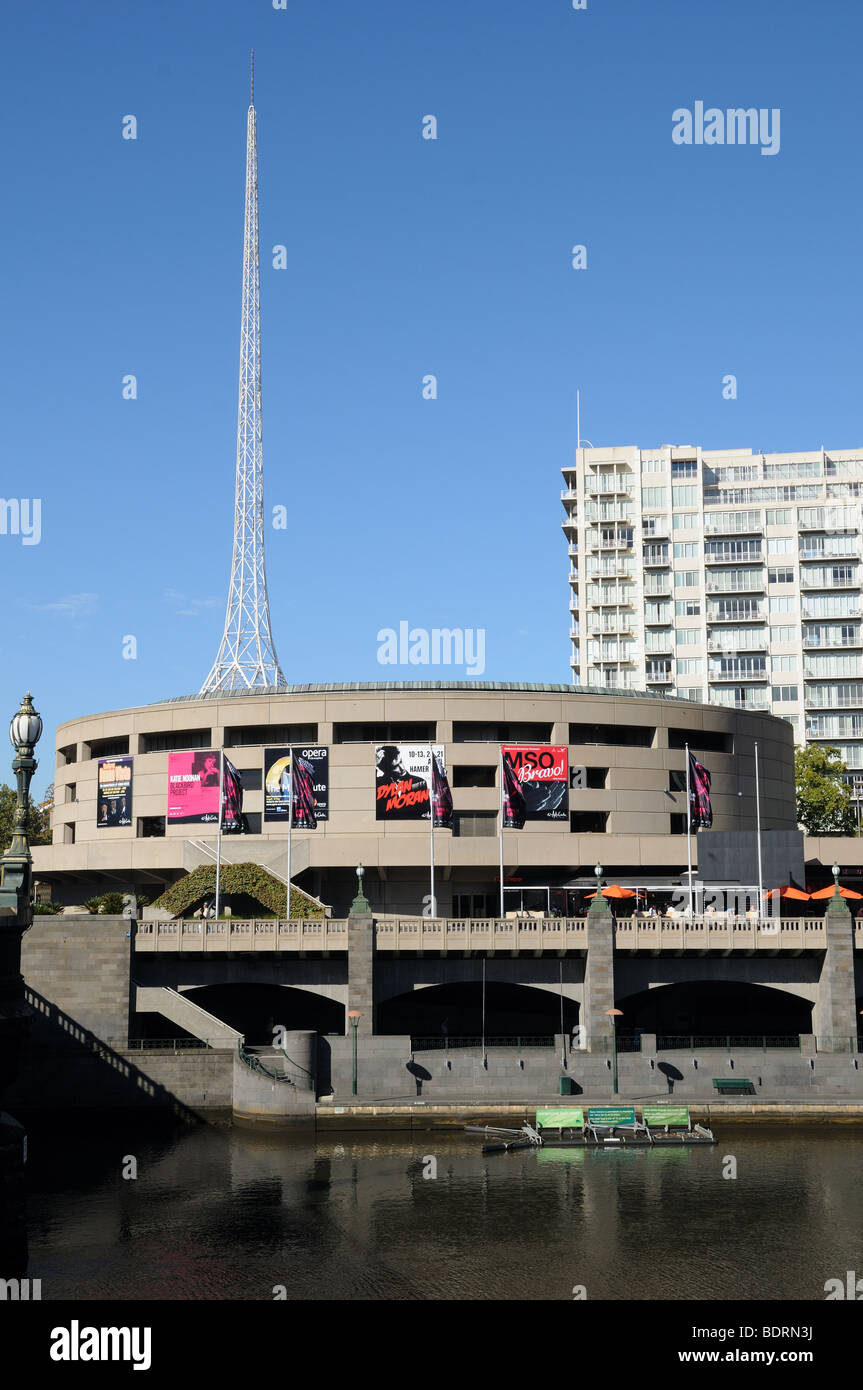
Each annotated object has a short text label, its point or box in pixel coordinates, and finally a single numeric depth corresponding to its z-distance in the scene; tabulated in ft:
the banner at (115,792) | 333.83
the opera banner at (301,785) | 291.79
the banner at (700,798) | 313.73
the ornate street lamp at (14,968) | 98.32
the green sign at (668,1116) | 210.79
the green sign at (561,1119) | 208.03
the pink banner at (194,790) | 317.63
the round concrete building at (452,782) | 311.27
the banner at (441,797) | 292.40
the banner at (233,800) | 283.59
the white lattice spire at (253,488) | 431.02
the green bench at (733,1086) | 226.99
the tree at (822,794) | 453.99
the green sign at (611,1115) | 209.87
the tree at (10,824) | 470.39
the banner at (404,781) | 309.01
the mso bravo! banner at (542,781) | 312.09
